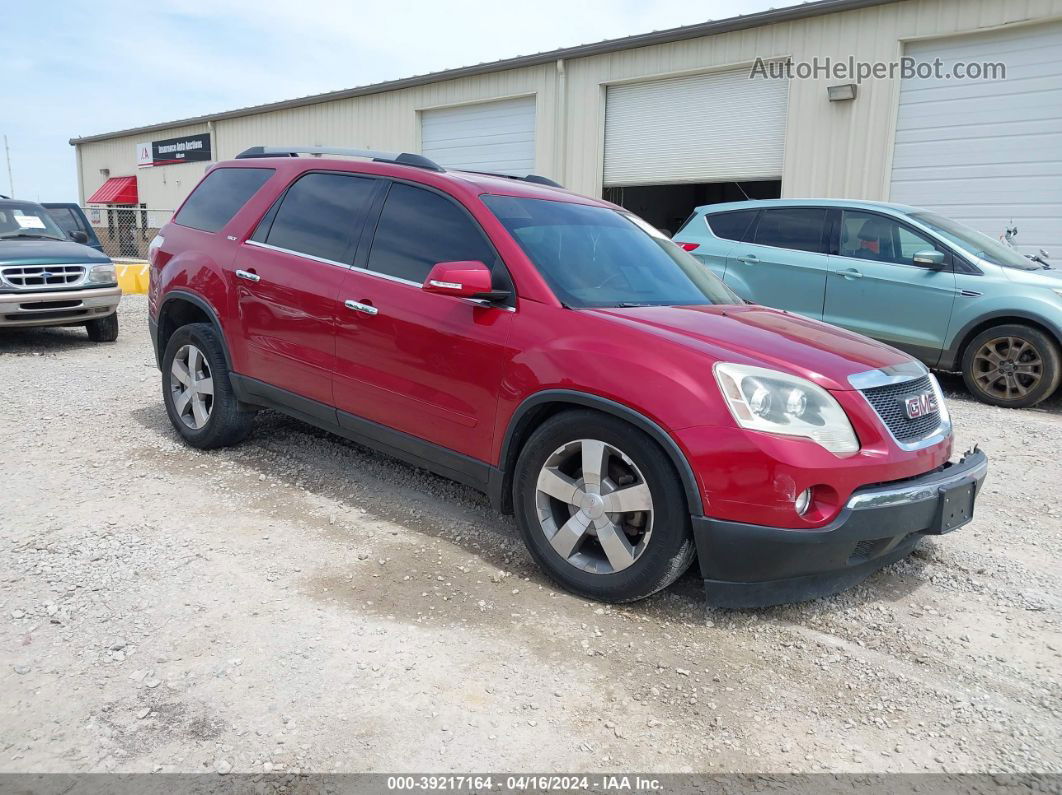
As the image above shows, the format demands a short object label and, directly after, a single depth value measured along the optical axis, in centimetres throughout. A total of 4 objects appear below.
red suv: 297
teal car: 729
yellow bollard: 1622
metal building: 1048
